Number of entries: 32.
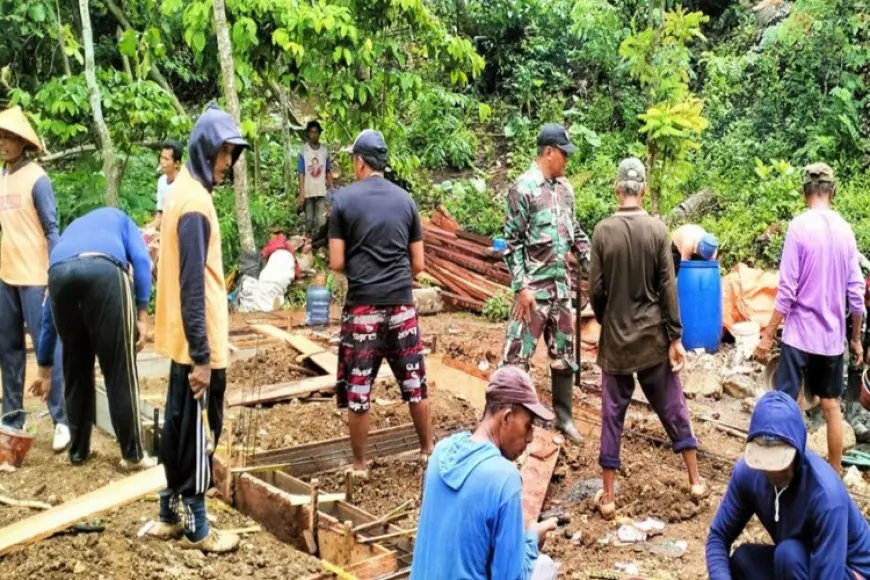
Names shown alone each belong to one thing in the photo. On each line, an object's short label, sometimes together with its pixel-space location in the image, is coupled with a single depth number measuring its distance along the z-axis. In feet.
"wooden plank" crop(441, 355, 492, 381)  24.56
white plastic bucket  28.84
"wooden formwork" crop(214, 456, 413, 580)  14.03
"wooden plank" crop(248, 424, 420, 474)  18.74
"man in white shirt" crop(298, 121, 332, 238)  41.19
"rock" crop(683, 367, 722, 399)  25.82
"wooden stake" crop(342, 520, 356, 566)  14.40
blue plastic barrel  29.35
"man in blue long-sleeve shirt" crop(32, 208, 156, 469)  16.81
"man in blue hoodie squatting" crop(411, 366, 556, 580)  8.70
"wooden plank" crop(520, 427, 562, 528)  17.17
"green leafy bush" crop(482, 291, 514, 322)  35.37
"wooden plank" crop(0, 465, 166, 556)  14.06
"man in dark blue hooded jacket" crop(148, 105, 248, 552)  13.75
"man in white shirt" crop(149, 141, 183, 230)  25.26
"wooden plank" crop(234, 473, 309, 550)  15.55
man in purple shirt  17.87
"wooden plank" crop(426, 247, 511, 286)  37.83
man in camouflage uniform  20.22
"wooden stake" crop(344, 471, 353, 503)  17.28
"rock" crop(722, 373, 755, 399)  25.64
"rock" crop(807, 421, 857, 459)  20.48
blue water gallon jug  33.78
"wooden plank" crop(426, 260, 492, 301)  36.91
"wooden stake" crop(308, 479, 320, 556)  15.01
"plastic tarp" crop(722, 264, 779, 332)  30.66
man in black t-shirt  17.67
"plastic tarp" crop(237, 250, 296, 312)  36.65
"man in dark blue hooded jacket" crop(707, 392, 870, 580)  10.68
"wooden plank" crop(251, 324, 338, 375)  25.38
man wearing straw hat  18.43
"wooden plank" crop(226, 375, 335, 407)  22.74
